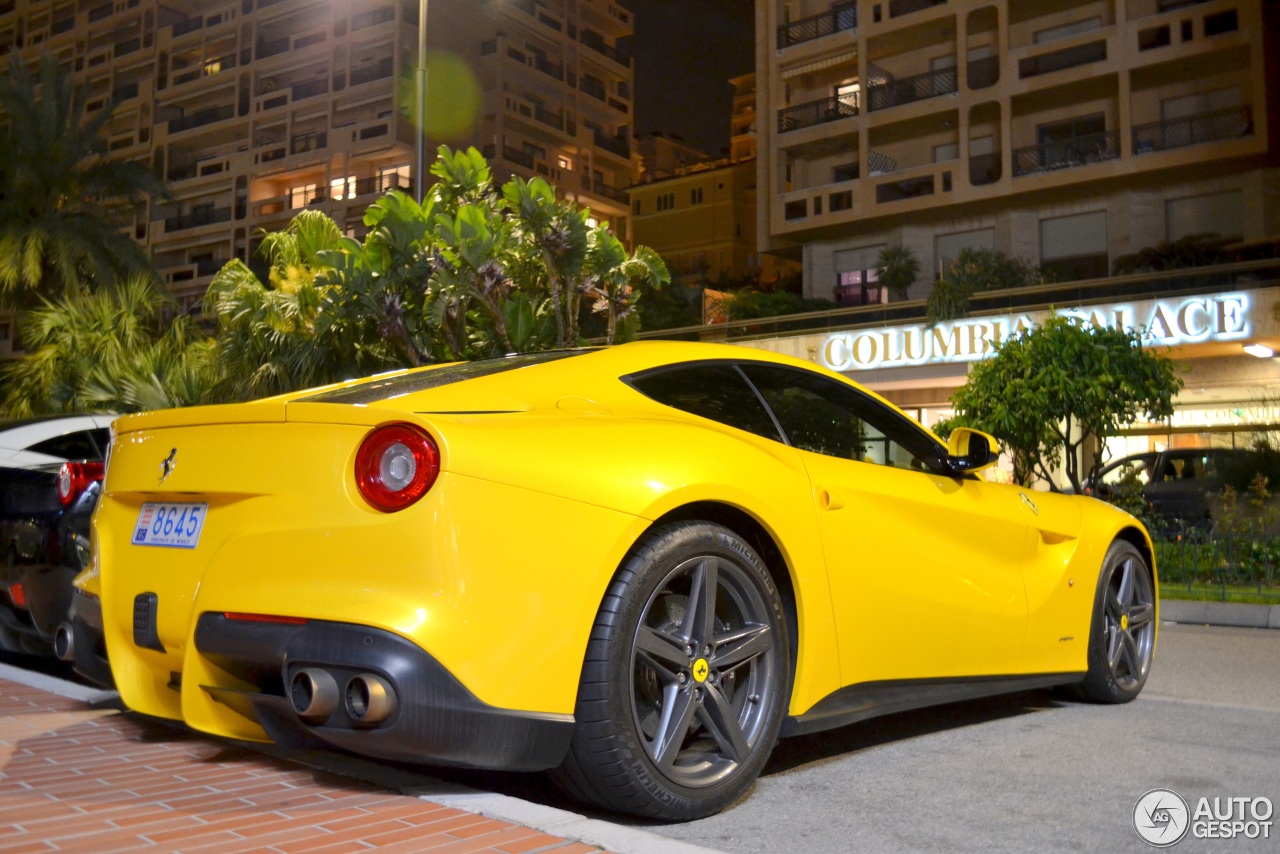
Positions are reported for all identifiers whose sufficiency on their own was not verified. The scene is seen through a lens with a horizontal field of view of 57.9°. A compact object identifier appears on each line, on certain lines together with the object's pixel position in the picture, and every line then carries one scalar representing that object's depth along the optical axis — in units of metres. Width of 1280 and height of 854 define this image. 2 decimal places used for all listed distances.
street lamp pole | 16.25
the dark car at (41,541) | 5.25
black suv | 17.70
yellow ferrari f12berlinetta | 2.82
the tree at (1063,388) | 14.71
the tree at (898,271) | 33.50
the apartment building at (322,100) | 57.47
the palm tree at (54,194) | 26.45
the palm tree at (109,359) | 16.89
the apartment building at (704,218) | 60.75
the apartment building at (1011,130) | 29.94
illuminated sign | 21.16
